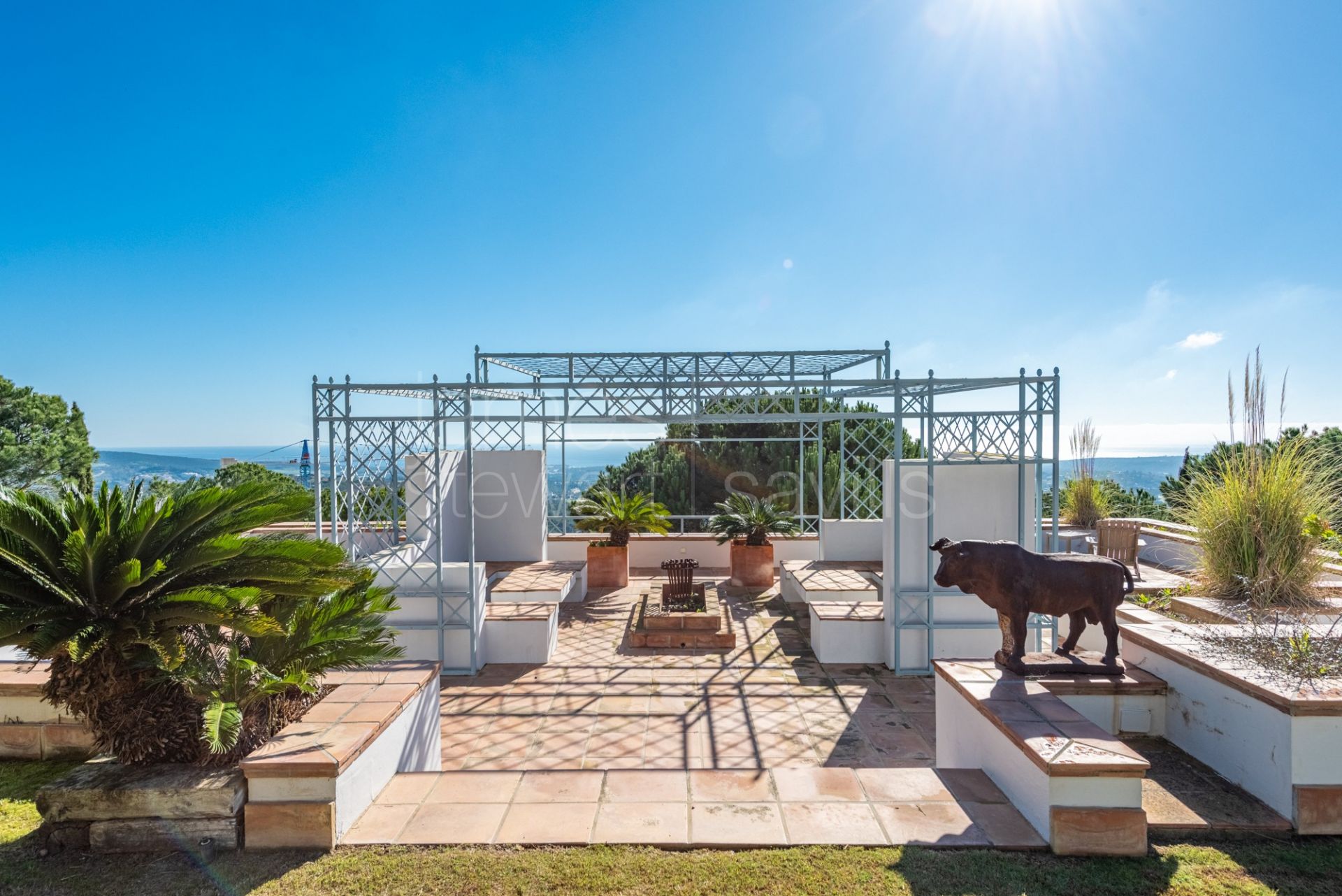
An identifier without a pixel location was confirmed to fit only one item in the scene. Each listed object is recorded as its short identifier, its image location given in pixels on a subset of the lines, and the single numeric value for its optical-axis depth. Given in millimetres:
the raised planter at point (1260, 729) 2547
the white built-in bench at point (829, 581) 6746
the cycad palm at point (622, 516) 9727
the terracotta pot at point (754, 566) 9484
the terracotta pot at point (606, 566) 9570
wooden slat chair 8641
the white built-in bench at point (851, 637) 6062
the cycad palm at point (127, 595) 2545
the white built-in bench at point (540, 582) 7191
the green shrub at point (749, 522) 9594
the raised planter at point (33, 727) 3709
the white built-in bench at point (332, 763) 2588
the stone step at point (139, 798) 2547
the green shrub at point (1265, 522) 5047
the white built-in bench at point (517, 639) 6215
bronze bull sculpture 3256
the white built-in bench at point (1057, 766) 2428
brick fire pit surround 6668
